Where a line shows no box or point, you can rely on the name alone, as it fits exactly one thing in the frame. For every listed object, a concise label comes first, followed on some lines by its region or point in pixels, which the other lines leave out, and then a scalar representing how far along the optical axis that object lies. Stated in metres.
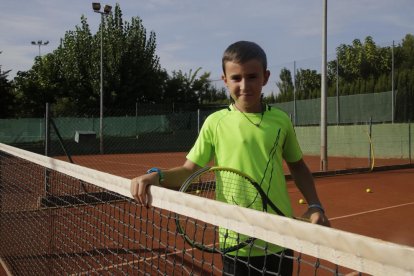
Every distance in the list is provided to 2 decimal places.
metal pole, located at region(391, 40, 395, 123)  20.06
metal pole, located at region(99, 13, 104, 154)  20.75
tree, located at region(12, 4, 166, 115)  33.53
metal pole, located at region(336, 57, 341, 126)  22.64
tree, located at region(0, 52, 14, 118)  28.53
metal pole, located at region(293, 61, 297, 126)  24.17
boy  2.05
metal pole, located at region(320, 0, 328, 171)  13.07
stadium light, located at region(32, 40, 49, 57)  55.16
